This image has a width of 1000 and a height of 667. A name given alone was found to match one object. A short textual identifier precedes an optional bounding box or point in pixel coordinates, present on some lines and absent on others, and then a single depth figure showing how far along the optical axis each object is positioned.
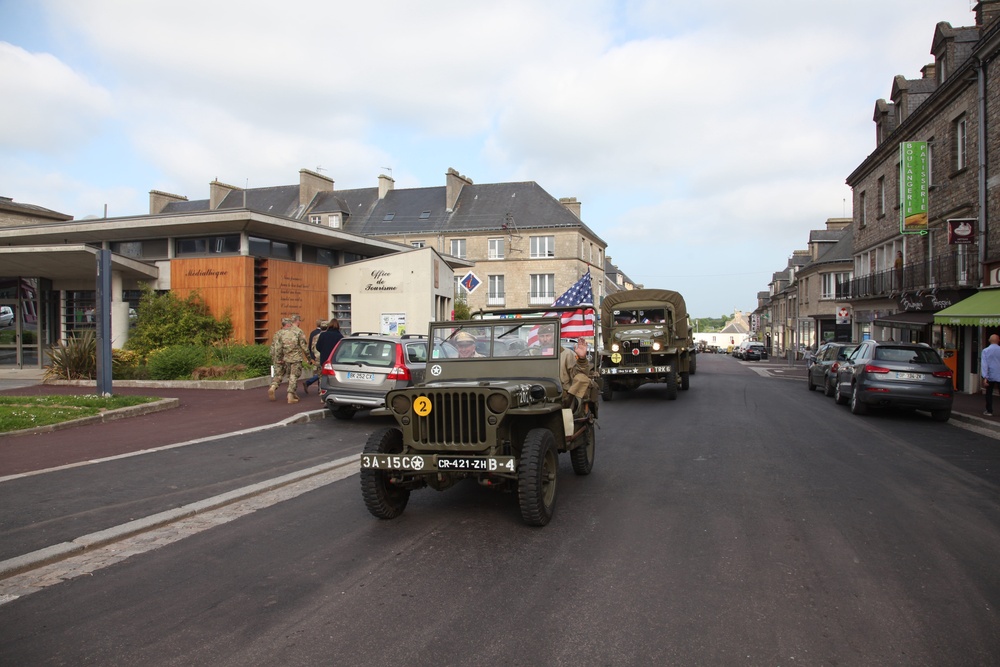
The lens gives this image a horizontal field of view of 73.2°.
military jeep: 5.34
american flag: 10.09
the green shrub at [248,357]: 17.72
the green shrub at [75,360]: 16.59
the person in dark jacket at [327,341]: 13.83
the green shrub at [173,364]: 17.03
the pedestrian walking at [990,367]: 13.31
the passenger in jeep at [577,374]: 7.12
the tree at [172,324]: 19.08
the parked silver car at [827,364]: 18.39
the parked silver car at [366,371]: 11.59
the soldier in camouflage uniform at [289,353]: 13.67
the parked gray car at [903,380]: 13.09
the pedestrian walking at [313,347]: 14.62
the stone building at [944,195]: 18.78
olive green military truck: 16.83
